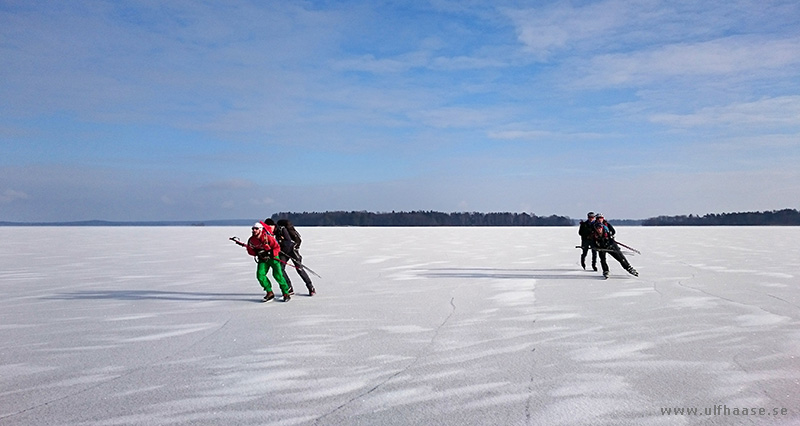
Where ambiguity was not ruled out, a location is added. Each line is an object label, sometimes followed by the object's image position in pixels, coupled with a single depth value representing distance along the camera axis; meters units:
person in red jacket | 9.15
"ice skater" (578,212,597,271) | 13.20
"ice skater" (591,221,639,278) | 12.18
